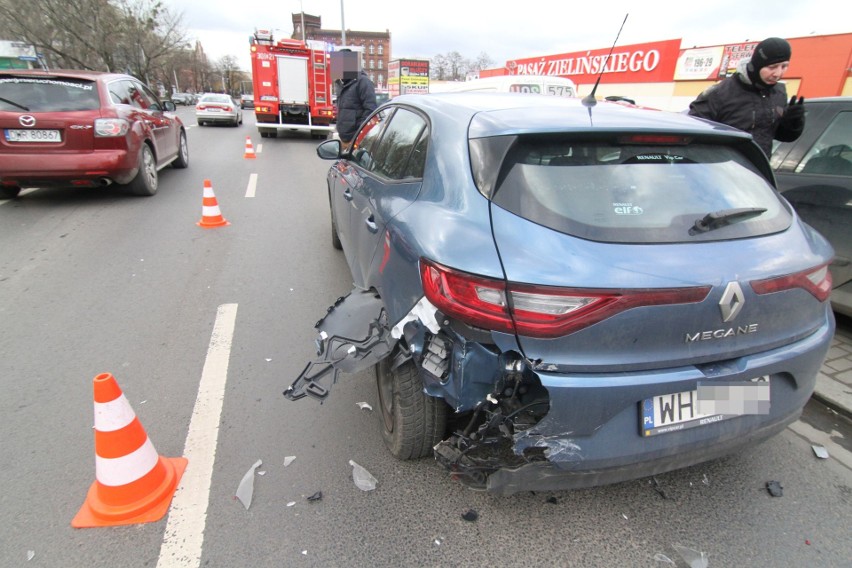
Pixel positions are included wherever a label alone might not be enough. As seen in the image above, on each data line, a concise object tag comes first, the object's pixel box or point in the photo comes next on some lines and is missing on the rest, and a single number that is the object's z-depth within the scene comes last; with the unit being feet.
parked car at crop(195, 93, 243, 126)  68.13
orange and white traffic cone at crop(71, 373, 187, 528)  6.65
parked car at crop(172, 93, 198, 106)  167.73
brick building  321.67
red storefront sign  76.69
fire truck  53.31
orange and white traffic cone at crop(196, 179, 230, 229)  20.48
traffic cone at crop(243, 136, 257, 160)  40.52
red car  19.67
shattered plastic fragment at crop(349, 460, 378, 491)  7.43
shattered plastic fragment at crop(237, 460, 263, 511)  7.07
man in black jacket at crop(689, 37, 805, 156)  11.84
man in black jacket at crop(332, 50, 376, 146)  24.73
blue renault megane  5.39
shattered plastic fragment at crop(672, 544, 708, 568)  6.37
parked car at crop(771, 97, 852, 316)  11.21
